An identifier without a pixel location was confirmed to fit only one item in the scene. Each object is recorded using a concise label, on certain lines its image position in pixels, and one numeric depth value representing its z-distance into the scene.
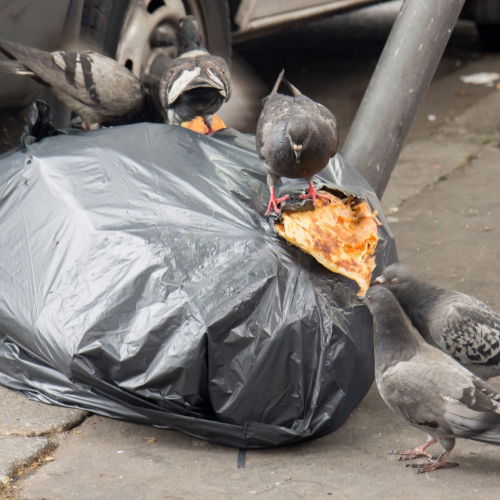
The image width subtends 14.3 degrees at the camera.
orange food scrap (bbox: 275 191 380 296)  6.63
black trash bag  6.25
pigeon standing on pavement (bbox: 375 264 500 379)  6.73
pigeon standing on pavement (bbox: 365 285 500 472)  5.91
